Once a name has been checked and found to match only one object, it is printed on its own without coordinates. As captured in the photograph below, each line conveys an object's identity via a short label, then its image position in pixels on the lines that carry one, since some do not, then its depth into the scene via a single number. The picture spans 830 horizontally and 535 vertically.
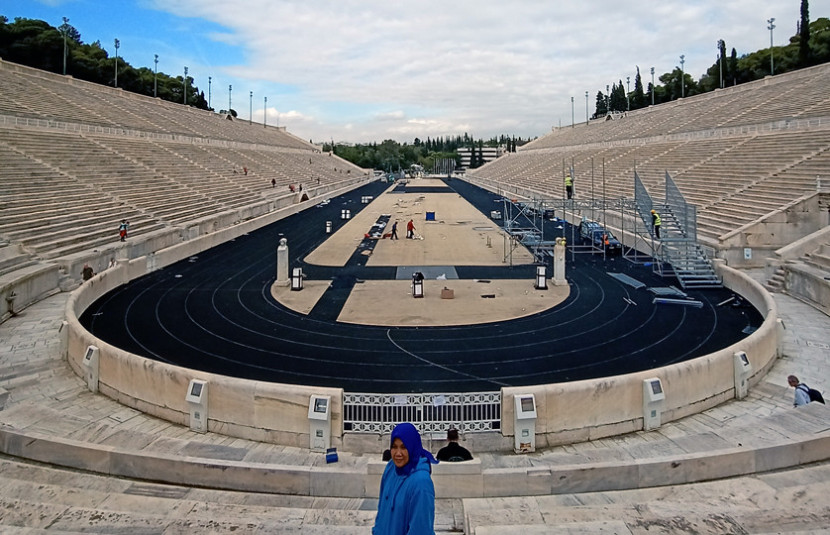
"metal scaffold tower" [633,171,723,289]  20.88
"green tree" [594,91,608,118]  147.88
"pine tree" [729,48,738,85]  86.19
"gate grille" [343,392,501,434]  8.70
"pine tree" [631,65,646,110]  115.81
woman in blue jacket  3.99
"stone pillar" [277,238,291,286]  20.83
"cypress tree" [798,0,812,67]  70.81
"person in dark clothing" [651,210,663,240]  23.96
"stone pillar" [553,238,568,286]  20.81
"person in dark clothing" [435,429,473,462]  7.59
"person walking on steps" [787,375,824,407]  9.73
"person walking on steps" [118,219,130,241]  24.91
